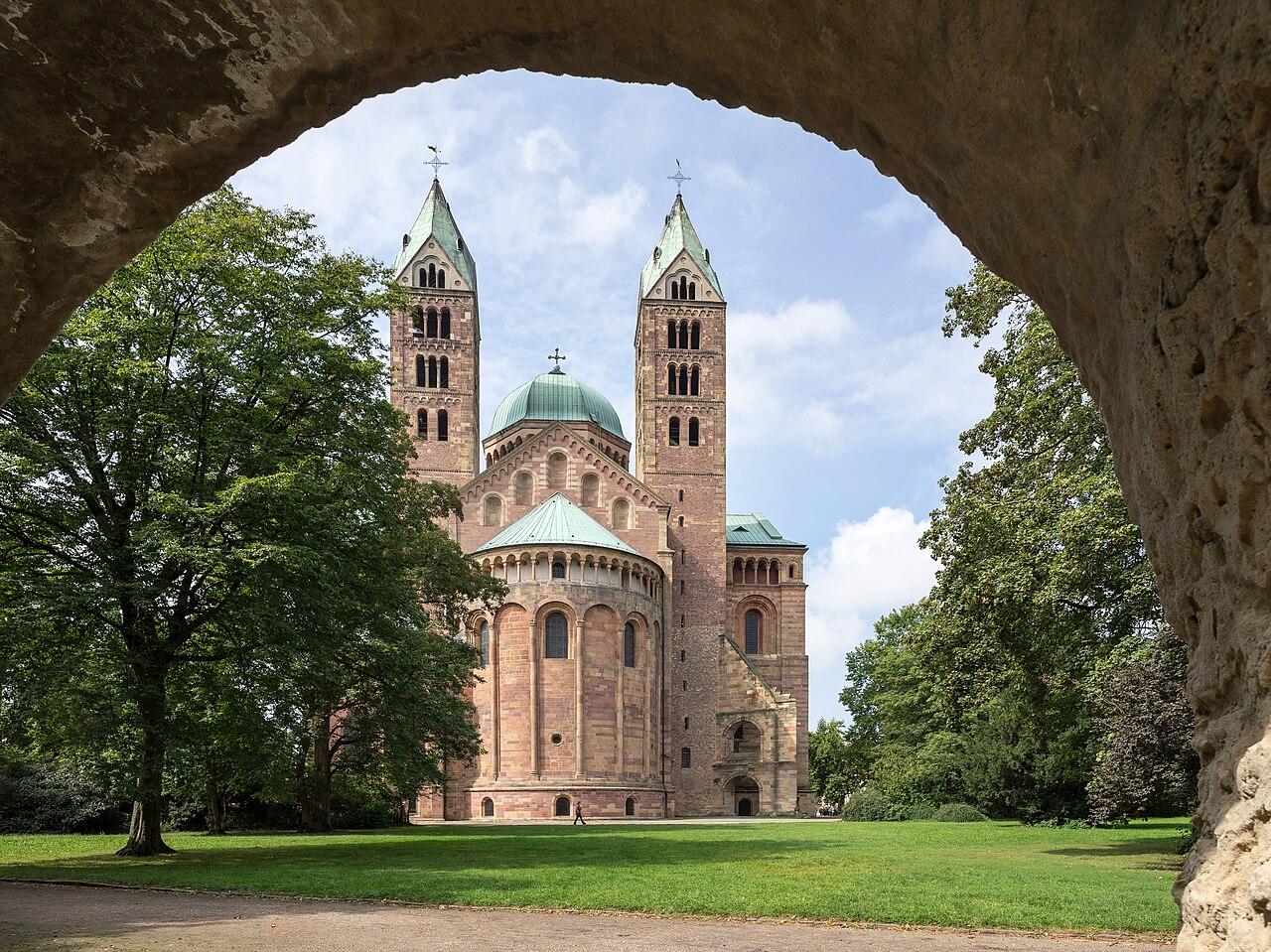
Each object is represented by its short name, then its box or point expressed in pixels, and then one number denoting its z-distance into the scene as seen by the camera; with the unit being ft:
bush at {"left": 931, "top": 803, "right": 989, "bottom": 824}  121.70
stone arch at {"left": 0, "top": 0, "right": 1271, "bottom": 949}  8.68
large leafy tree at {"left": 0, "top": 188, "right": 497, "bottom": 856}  55.11
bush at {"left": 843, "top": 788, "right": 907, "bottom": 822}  142.82
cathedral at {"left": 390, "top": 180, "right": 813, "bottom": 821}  143.74
